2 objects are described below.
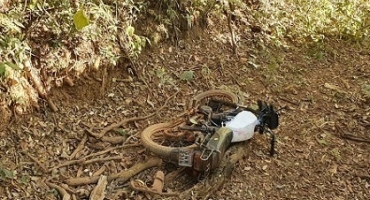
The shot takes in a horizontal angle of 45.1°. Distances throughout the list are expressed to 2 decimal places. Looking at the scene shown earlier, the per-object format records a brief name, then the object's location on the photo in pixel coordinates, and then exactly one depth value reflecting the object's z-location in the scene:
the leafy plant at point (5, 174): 2.90
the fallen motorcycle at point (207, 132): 3.00
